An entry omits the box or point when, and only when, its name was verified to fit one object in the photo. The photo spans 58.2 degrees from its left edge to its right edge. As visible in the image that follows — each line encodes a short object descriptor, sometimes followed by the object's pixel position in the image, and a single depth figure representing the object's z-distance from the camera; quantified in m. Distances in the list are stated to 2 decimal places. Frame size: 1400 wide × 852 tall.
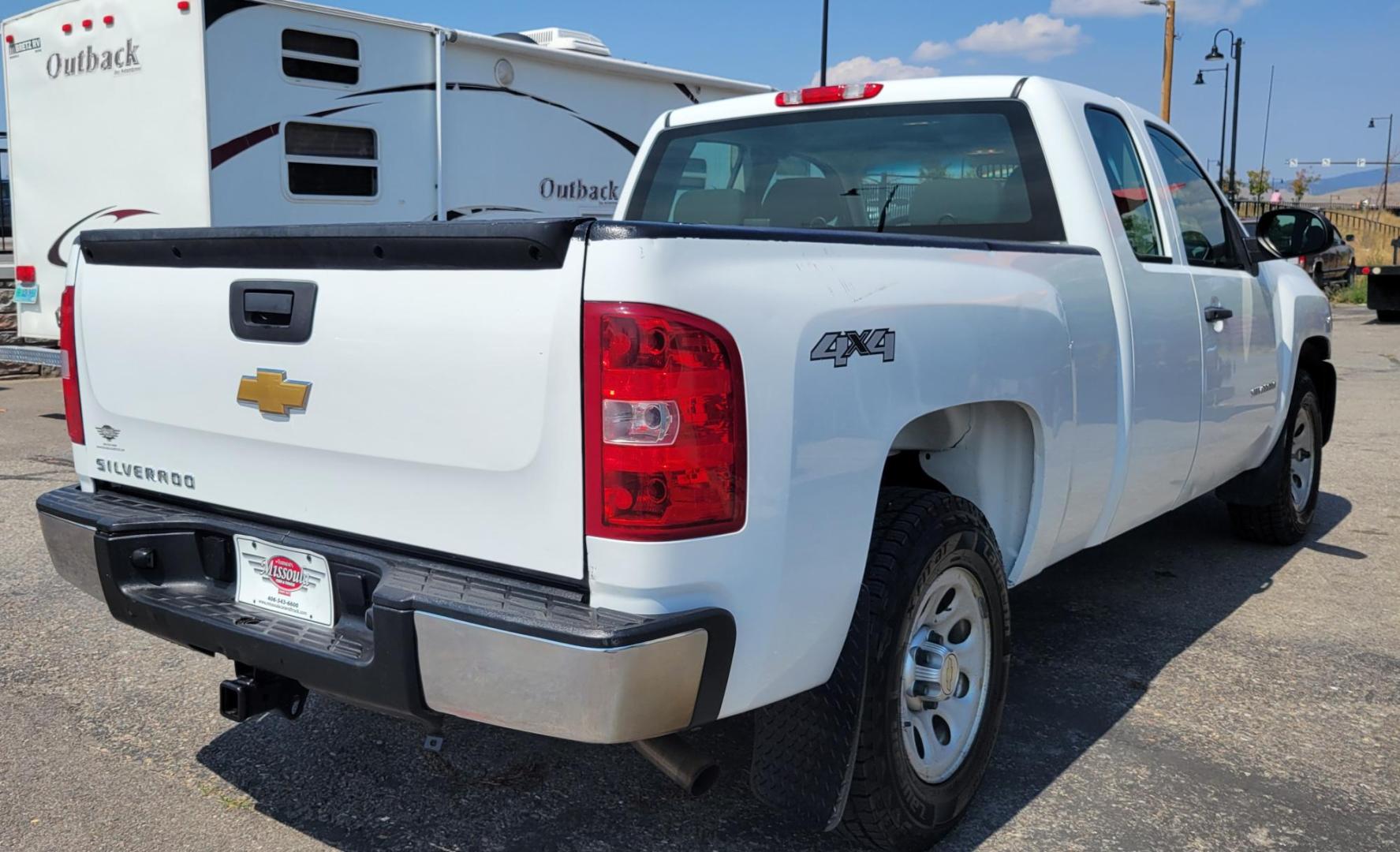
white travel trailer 8.25
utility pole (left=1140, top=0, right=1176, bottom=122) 21.98
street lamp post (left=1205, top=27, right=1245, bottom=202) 31.30
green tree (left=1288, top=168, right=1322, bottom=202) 63.08
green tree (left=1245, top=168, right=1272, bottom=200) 57.53
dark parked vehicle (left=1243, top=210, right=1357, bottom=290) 23.78
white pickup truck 2.30
